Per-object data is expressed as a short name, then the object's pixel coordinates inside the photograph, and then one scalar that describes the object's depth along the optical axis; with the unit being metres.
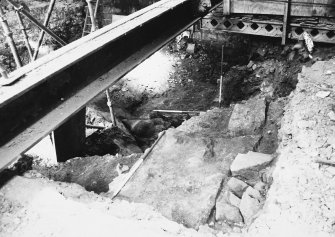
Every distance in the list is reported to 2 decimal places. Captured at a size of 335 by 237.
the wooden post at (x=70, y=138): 3.25
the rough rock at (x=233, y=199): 2.45
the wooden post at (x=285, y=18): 6.31
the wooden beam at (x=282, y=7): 6.14
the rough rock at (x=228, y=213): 2.33
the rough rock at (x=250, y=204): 2.30
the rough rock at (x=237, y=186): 2.57
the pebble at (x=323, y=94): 3.41
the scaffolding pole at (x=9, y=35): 4.07
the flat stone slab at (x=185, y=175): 2.53
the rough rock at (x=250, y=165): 2.75
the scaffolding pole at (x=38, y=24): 4.55
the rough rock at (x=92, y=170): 3.12
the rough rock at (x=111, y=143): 5.01
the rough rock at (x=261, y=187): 2.53
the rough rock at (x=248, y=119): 3.72
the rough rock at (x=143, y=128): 6.30
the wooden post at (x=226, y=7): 6.83
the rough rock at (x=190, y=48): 9.21
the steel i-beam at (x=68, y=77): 1.99
